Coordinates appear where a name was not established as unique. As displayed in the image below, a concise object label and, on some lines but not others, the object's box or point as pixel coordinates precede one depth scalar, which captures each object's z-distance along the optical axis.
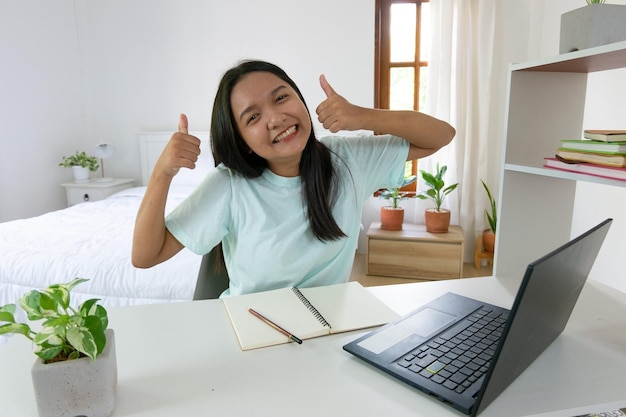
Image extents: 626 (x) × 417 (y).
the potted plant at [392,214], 3.24
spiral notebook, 0.79
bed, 1.71
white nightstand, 3.61
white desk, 0.60
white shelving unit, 1.09
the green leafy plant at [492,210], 3.21
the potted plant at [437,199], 3.12
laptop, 0.57
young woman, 1.00
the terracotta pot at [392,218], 3.23
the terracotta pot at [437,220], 3.13
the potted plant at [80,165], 3.77
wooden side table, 3.02
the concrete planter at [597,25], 0.86
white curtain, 3.13
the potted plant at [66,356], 0.55
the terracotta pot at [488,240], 3.18
